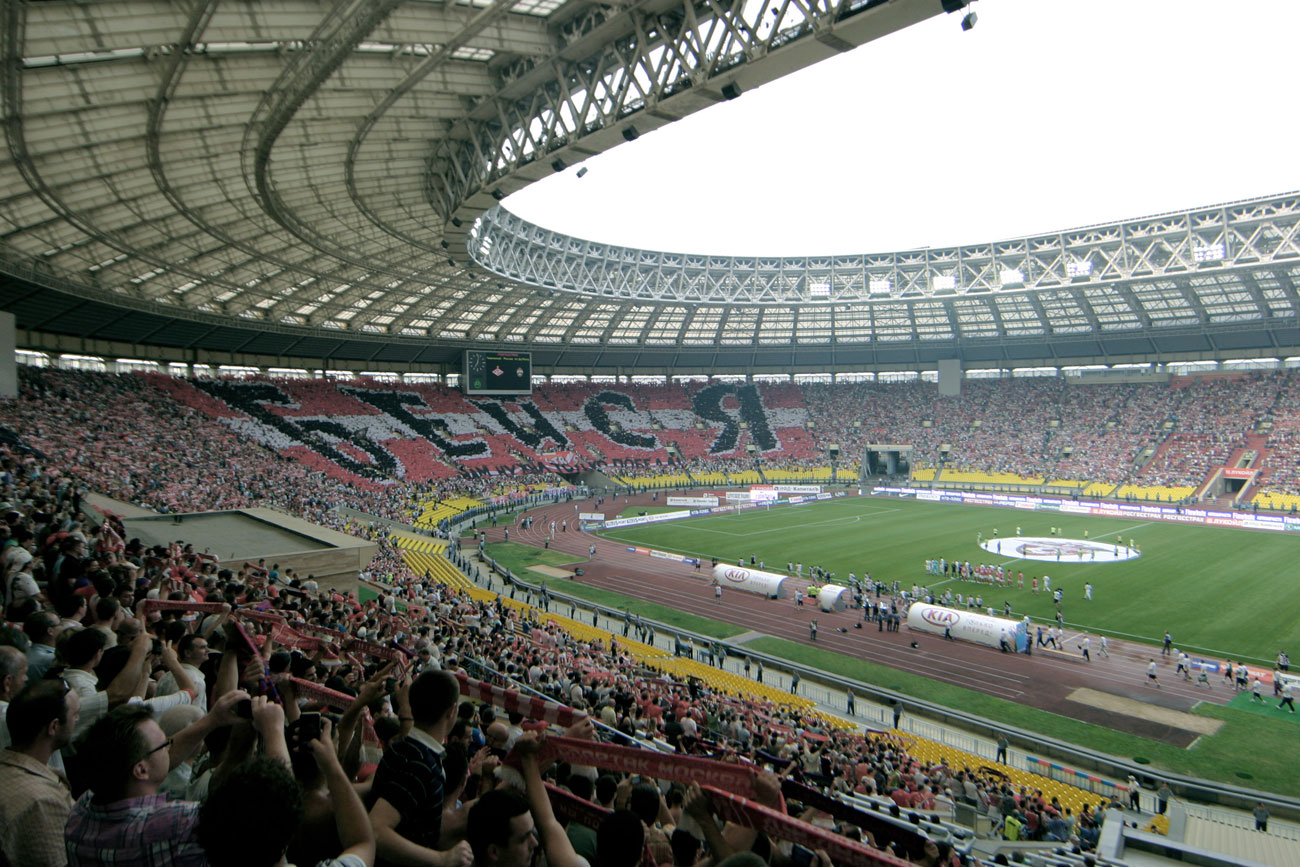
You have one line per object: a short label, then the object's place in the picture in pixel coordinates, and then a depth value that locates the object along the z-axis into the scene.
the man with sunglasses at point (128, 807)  2.75
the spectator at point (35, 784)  3.10
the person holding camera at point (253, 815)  2.39
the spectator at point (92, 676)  4.40
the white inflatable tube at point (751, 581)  33.34
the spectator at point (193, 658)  5.18
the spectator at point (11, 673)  4.25
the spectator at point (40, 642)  5.31
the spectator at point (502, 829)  3.04
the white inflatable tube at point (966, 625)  26.55
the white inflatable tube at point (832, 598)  31.47
